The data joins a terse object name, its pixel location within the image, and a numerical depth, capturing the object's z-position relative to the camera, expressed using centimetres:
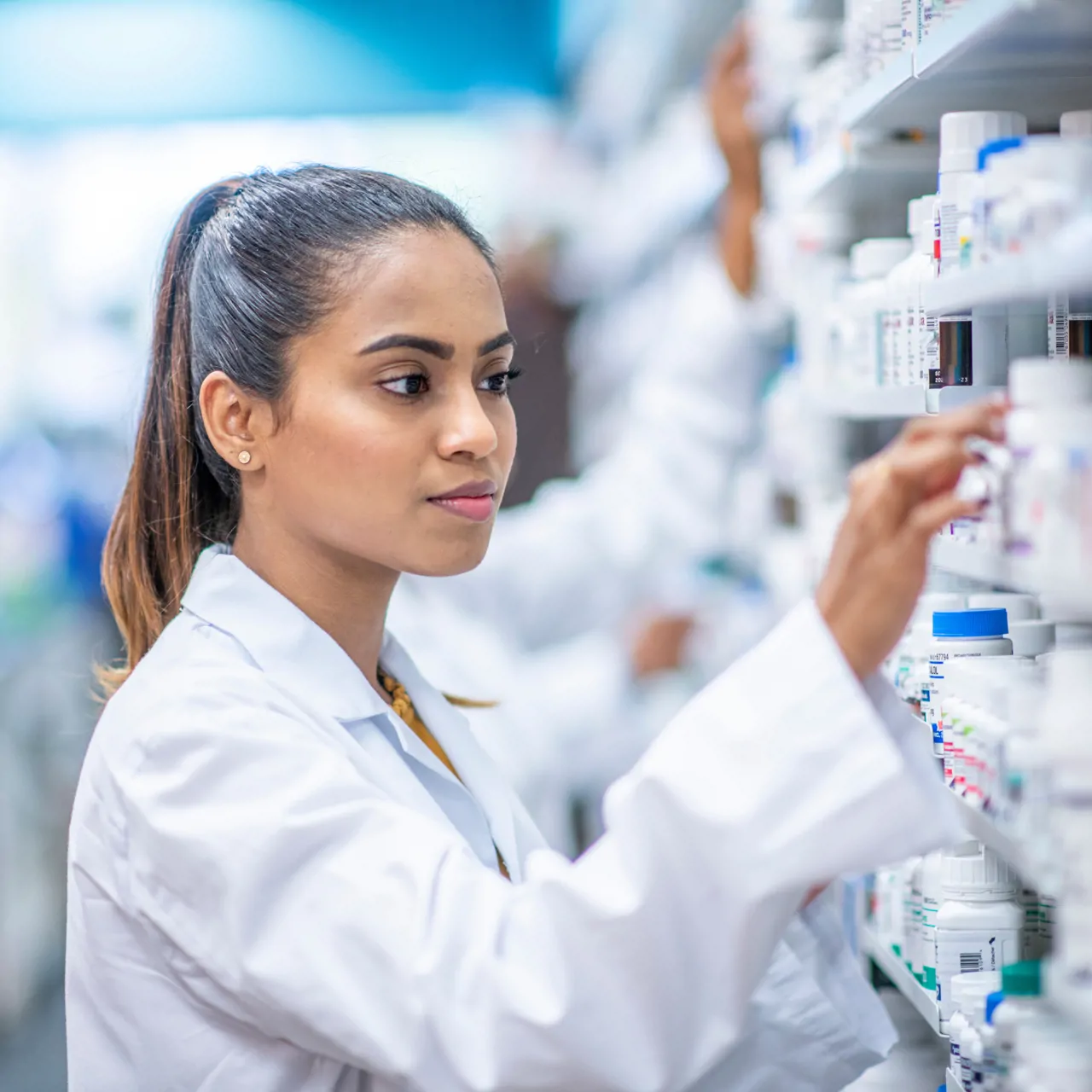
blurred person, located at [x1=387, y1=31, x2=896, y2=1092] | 286
